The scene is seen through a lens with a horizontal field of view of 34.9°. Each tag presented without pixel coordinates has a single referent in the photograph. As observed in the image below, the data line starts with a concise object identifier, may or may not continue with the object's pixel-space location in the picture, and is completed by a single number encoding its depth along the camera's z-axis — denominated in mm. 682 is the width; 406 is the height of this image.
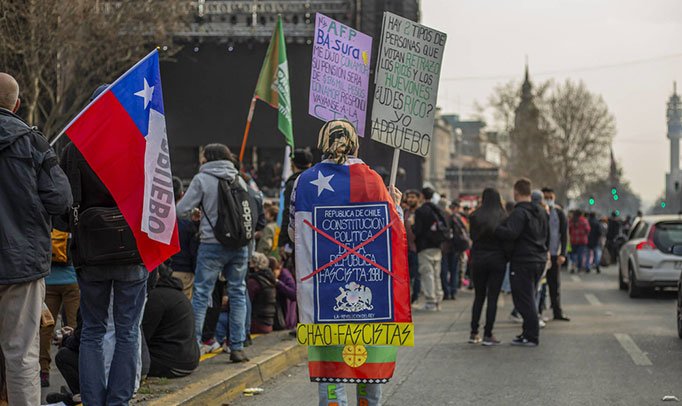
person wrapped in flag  5898
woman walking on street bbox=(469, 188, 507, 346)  12023
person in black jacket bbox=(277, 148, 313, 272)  10398
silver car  19531
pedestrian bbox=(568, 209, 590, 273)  30003
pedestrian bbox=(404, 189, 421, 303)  17219
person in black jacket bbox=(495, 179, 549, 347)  11961
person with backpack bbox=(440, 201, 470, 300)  19547
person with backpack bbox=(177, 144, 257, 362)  9039
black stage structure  32250
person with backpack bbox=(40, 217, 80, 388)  8164
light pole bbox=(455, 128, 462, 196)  94138
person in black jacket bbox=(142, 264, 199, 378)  8094
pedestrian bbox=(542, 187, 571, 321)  14719
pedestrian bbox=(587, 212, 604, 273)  30819
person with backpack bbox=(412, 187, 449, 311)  16516
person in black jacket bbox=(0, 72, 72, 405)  5711
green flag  13344
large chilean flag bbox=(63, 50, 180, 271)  6125
